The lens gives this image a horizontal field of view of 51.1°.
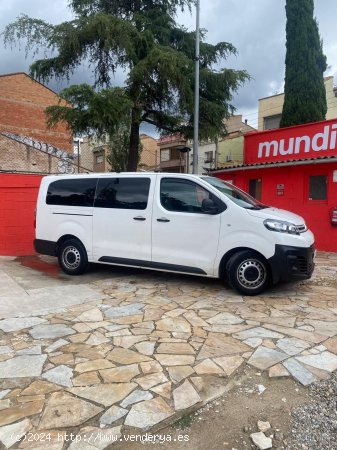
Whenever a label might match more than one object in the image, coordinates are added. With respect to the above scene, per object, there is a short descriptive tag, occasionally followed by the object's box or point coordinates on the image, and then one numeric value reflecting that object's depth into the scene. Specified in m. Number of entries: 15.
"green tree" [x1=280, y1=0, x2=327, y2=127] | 13.11
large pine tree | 9.71
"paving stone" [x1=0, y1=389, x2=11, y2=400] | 2.83
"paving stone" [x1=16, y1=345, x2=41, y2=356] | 3.57
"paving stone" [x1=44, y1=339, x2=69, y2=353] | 3.64
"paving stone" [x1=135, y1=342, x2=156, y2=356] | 3.60
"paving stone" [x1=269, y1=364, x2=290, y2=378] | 3.19
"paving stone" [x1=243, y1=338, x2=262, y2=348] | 3.77
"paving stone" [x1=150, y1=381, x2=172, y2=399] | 2.86
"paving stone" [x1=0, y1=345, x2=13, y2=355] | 3.60
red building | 9.48
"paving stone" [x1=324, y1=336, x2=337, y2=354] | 3.70
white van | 5.33
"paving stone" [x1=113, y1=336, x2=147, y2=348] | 3.77
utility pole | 10.38
